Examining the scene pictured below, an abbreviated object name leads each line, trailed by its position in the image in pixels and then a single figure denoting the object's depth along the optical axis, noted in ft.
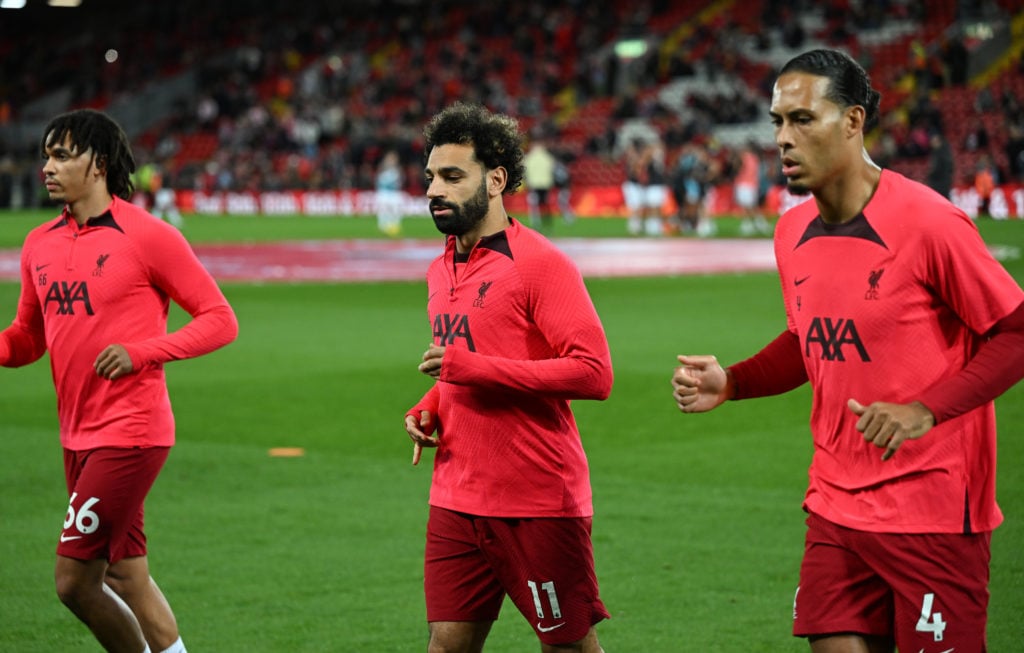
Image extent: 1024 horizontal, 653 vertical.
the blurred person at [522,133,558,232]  255.50
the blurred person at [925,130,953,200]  174.40
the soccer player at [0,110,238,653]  34.53
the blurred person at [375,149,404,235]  249.75
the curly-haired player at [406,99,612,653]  30.22
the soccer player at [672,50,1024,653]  25.16
